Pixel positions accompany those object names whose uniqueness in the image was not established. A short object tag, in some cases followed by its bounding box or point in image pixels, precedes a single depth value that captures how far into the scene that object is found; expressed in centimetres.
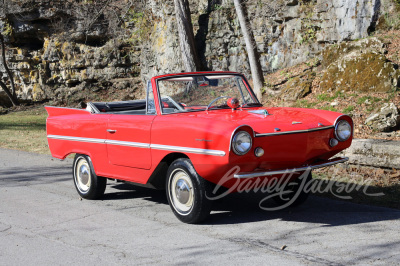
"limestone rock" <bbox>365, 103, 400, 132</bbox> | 1010
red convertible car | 511
